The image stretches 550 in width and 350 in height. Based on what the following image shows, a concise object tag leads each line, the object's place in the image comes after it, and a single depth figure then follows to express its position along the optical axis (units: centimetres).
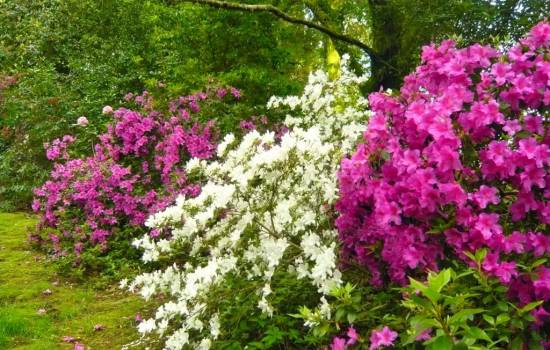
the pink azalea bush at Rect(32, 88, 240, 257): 696
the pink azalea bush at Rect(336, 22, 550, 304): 267
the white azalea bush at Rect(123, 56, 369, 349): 344
